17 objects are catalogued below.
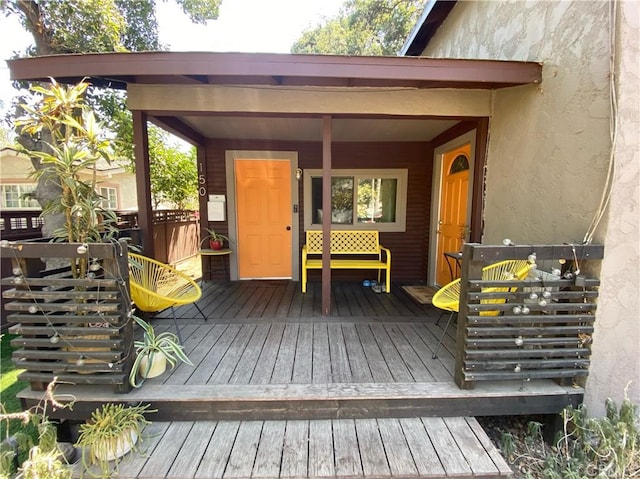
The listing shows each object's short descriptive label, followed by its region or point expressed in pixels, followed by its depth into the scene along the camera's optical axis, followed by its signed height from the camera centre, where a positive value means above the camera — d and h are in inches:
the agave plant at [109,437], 54.9 -45.9
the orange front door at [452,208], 142.9 +2.8
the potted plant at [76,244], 63.5 -7.7
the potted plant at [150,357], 71.1 -37.6
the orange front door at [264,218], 173.3 -4.0
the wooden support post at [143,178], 106.7 +12.7
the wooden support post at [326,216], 110.6 -1.6
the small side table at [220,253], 164.6 -24.6
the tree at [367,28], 359.3 +260.0
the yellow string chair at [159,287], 88.5 -27.4
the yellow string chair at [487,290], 86.0 -24.1
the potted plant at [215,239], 168.9 -16.9
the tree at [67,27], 166.6 +113.2
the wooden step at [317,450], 55.9 -51.6
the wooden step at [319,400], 67.5 -46.0
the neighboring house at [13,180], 403.9 +43.7
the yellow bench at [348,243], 164.6 -18.2
